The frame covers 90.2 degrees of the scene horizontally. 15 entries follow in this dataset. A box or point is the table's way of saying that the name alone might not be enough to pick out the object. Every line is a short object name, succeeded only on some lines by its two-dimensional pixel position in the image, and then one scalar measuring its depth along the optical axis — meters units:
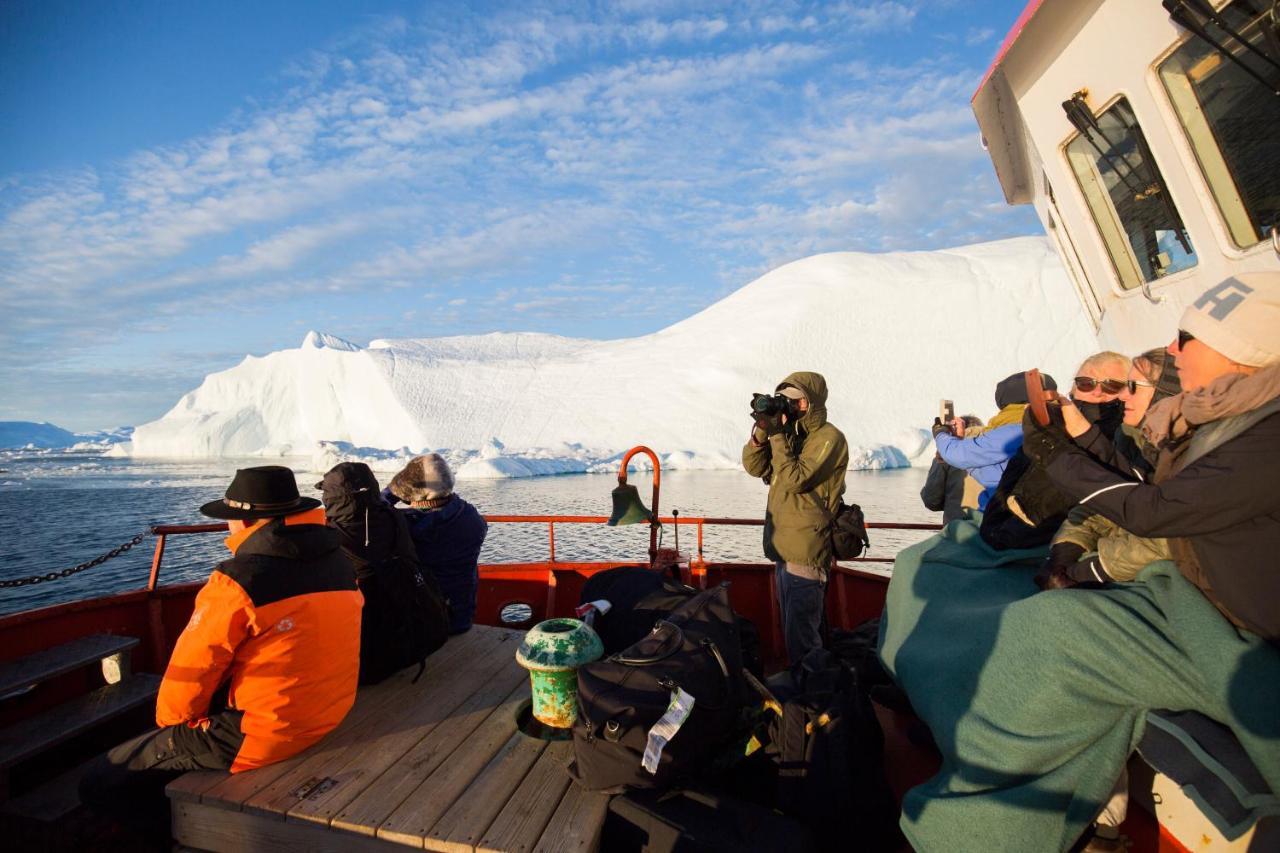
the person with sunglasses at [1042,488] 2.34
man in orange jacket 1.97
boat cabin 2.65
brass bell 3.03
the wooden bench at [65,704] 2.60
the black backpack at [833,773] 2.05
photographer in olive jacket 3.21
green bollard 2.17
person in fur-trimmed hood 3.25
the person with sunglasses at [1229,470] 1.38
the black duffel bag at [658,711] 1.84
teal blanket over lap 1.45
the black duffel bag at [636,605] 2.88
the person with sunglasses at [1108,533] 1.89
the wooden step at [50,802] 2.56
